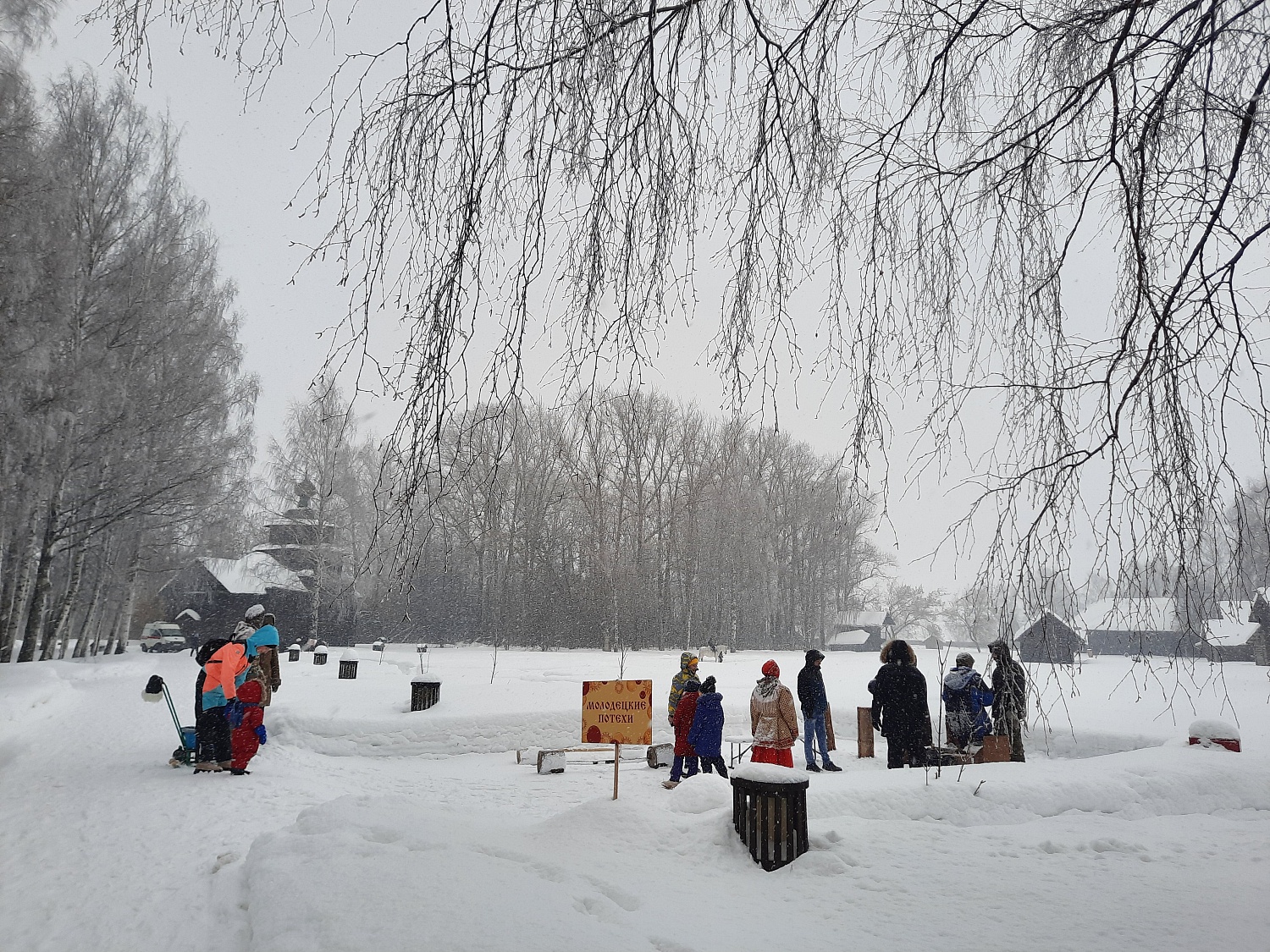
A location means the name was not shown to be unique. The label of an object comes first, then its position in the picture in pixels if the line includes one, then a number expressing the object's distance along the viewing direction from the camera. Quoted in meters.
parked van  33.16
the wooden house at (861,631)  54.12
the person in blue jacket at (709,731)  8.23
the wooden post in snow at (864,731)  10.34
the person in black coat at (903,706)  7.97
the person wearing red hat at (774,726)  7.49
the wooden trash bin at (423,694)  12.58
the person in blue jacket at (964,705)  7.69
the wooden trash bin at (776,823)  4.83
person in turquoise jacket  8.70
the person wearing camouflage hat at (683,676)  8.95
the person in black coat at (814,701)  8.79
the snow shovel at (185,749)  8.21
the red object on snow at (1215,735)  8.07
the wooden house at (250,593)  33.44
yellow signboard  6.98
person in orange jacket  8.00
